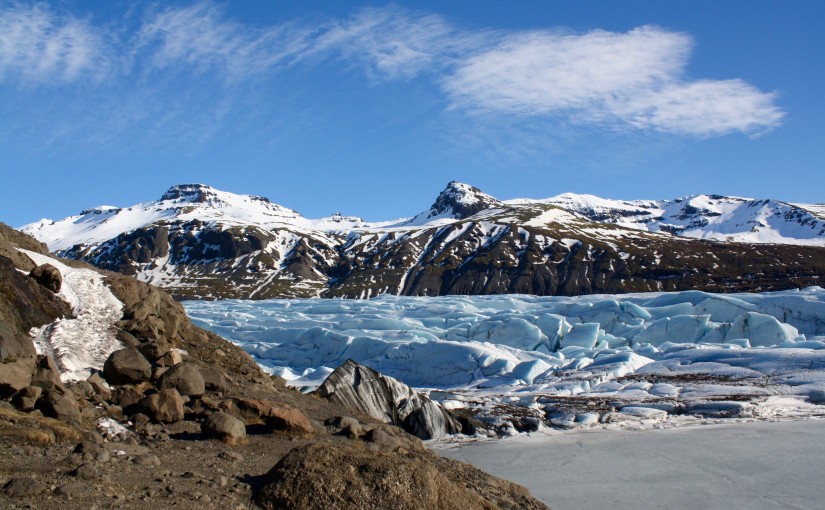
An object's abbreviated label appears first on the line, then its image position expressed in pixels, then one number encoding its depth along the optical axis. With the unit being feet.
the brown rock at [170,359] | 46.24
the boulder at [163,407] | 37.58
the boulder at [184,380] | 42.39
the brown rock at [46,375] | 35.58
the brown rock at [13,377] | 32.68
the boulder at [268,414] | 39.60
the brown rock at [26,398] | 32.86
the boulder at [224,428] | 36.03
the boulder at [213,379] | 45.39
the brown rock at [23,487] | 23.08
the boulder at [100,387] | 38.68
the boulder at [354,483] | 27.17
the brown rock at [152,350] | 46.70
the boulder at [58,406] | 33.22
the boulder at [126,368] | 41.22
